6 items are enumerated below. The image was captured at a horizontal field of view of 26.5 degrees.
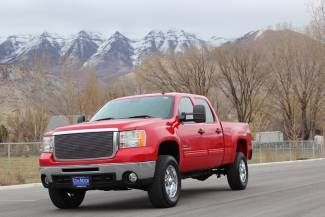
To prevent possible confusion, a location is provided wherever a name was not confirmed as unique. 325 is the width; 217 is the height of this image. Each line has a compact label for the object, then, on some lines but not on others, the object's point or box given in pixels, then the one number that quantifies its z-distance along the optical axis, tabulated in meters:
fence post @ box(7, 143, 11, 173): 24.39
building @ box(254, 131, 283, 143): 50.75
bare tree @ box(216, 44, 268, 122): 67.38
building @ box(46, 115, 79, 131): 58.94
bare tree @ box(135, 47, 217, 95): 68.31
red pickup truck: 11.52
